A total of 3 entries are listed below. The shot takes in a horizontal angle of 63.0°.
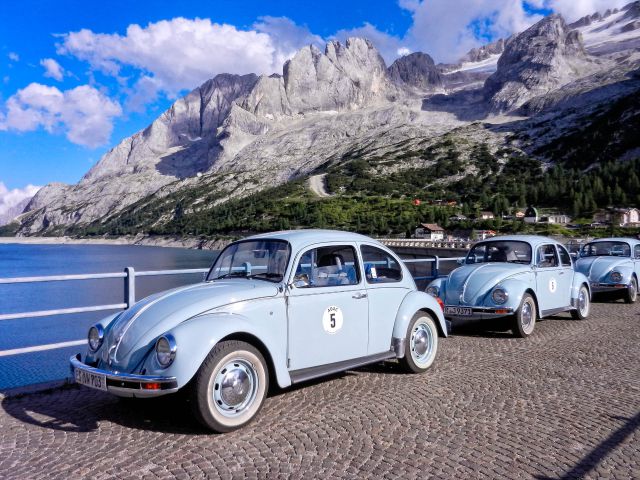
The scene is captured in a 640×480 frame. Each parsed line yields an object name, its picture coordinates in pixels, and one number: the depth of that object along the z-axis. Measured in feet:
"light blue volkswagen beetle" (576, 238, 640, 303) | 48.29
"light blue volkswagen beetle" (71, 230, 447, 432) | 15.20
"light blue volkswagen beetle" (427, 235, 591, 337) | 31.83
